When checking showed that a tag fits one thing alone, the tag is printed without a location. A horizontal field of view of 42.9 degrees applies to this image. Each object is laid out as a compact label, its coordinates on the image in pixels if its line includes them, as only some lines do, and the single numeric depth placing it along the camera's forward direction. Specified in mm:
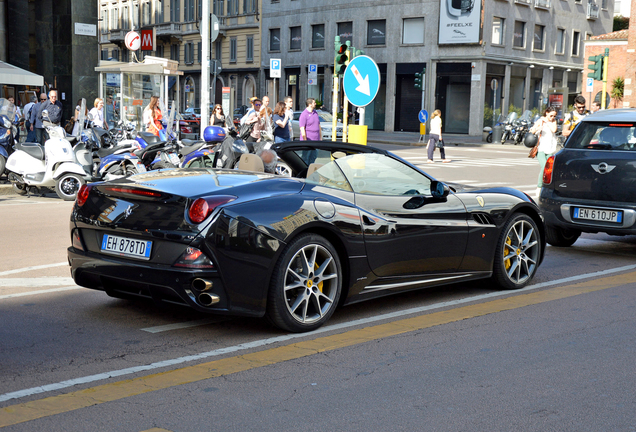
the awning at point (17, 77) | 19922
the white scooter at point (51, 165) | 13461
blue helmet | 12750
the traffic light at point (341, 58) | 16234
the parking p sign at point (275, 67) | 33188
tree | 48469
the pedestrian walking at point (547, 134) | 14164
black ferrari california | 4879
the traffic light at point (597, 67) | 26016
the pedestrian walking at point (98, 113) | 22705
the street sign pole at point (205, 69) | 21539
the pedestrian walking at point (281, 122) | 19156
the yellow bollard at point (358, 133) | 16609
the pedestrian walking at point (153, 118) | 18469
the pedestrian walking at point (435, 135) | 24703
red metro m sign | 29094
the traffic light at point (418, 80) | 42375
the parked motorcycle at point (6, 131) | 14523
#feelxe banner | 45031
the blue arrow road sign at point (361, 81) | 14188
